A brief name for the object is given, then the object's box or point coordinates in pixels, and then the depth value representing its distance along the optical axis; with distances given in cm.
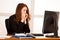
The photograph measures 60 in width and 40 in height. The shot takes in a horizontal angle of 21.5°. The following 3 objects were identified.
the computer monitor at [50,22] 270
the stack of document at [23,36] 241
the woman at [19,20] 320
